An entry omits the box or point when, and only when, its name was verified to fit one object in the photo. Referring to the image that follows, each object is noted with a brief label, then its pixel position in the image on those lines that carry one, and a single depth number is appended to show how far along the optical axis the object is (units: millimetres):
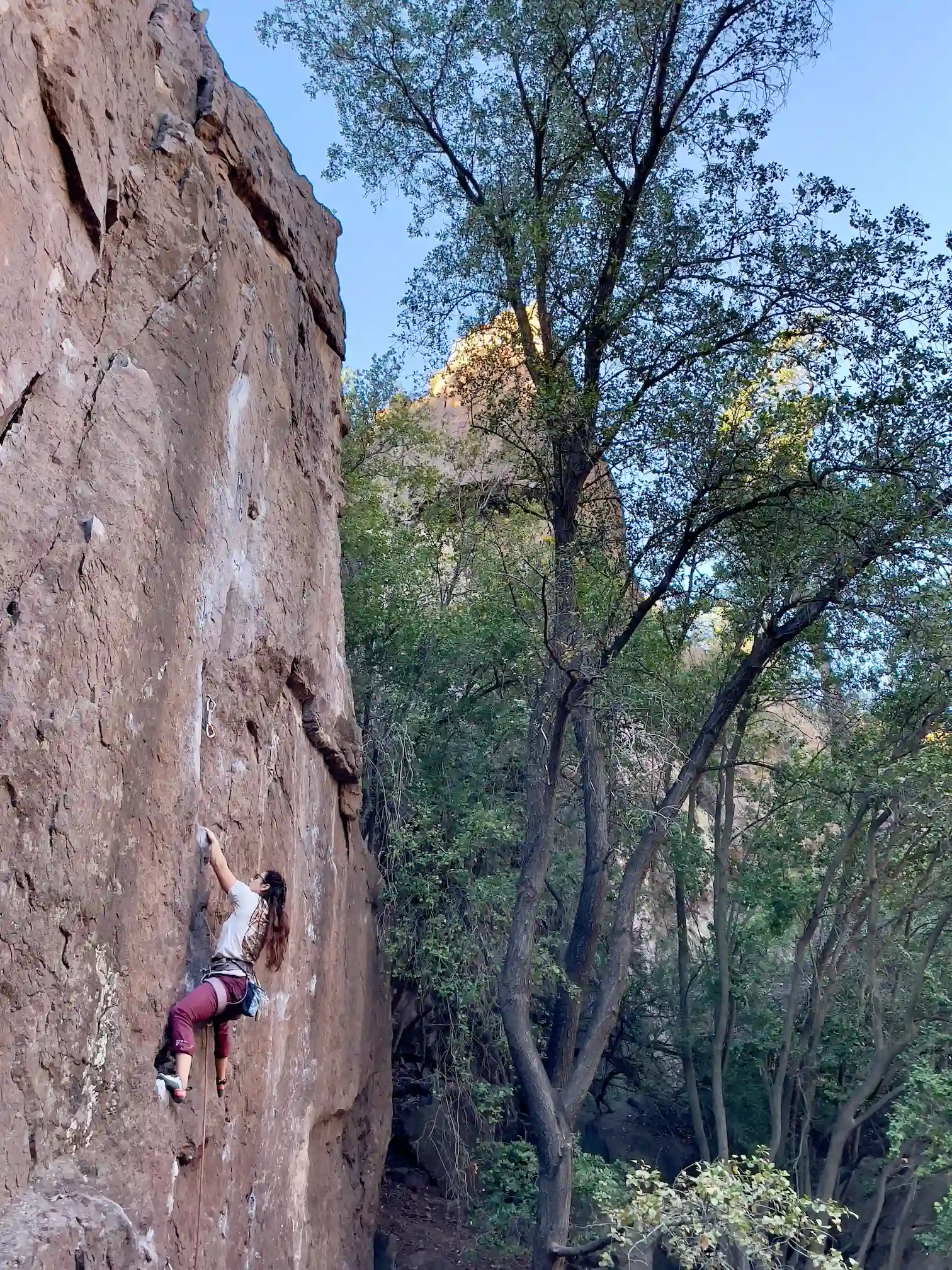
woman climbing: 5938
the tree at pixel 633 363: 10316
